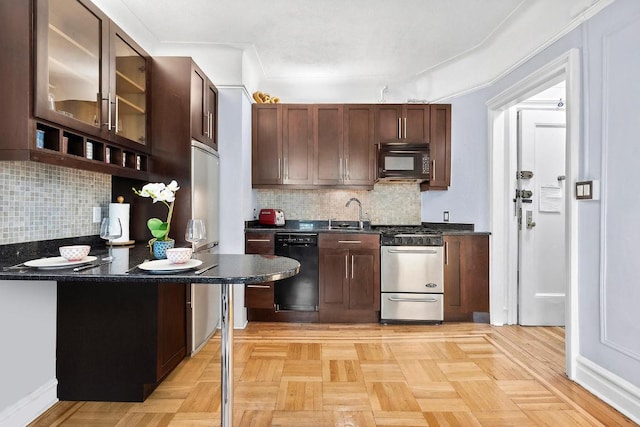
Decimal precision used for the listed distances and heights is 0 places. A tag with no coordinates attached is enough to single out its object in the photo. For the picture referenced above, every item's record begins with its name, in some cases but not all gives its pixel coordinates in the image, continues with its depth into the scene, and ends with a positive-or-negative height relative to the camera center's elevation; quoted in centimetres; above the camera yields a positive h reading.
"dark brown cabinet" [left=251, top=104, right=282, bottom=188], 381 +70
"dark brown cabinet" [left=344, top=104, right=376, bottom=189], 383 +82
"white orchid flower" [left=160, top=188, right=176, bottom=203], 173 +9
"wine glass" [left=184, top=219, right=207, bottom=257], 165 -8
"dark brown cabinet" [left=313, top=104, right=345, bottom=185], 382 +77
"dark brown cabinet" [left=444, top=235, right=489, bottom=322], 350 -59
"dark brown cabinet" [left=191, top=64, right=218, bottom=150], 275 +89
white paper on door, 342 +17
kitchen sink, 413 -11
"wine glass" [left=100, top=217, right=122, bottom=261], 173 -8
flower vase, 174 -17
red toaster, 380 -3
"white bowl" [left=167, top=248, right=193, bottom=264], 150 -18
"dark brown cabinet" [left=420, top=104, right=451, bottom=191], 384 +79
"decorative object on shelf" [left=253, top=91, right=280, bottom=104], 385 +127
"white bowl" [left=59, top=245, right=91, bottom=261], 151 -17
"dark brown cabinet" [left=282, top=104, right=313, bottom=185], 381 +76
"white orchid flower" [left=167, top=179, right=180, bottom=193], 174 +13
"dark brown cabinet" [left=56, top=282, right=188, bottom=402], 201 -73
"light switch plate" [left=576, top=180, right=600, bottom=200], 214 +16
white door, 338 -1
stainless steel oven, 346 -62
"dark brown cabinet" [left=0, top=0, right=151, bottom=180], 148 +62
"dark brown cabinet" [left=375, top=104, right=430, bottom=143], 383 +100
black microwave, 375 +57
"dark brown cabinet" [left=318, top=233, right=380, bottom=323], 350 -58
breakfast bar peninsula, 130 -22
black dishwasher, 350 -62
